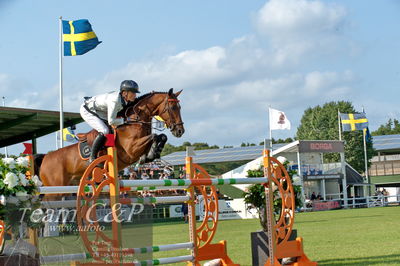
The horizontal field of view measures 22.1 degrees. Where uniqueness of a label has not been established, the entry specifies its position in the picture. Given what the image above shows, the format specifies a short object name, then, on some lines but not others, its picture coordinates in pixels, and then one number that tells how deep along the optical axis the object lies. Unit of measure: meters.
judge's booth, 61.55
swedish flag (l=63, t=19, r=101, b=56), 30.50
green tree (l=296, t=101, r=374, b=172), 101.50
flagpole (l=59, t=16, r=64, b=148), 29.53
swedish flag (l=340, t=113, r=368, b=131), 70.59
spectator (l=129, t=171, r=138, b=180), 32.92
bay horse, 13.31
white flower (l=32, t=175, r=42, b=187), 8.55
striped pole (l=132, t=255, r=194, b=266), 8.82
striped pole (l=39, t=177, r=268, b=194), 8.80
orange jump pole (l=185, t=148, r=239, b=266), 11.50
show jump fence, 8.33
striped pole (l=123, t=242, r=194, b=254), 8.57
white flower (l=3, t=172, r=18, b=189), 7.89
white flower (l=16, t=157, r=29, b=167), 8.67
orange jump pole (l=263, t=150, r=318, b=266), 11.74
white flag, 51.35
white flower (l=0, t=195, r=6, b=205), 7.73
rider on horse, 13.50
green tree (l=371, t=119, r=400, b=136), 169.59
